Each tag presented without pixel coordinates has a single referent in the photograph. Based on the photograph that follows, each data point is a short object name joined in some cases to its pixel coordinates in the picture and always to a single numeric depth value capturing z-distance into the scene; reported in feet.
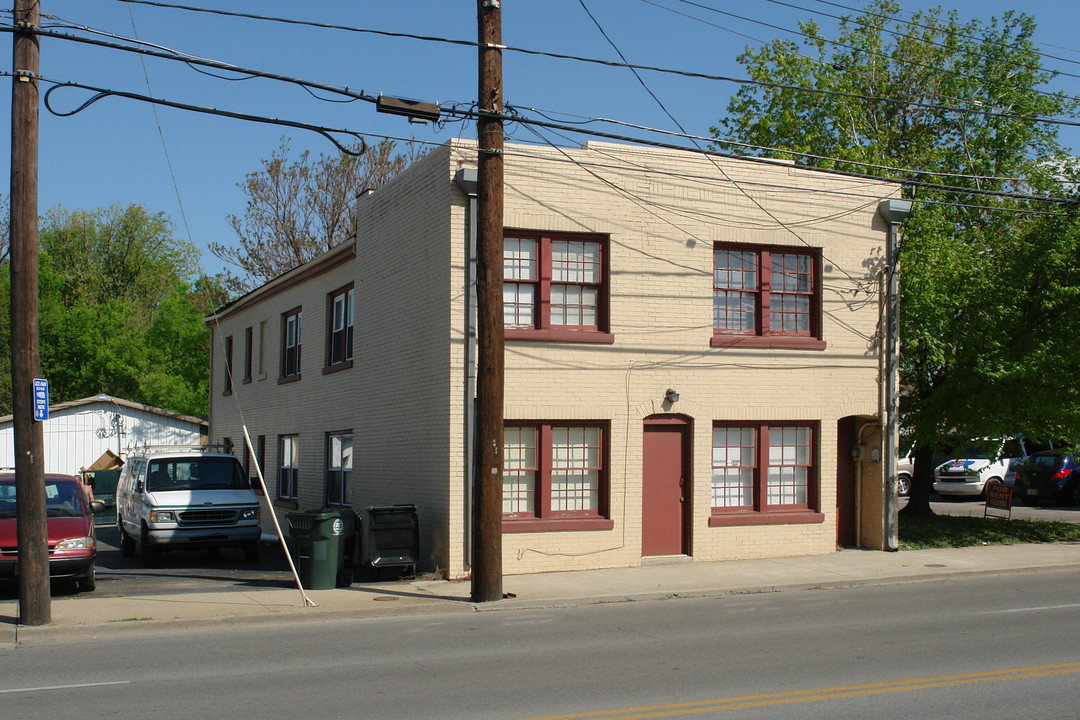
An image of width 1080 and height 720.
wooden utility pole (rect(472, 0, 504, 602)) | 42.98
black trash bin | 49.37
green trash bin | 47.34
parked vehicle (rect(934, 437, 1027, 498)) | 102.68
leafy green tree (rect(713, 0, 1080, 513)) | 63.46
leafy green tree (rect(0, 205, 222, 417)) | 148.97
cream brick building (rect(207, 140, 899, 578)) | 52.70
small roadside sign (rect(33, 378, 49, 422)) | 38.75
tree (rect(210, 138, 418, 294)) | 131.34
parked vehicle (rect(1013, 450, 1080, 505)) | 97.86
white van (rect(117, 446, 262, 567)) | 59.47
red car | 44.11
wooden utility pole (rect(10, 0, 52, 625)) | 38.17
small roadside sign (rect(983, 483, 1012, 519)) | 70.92
